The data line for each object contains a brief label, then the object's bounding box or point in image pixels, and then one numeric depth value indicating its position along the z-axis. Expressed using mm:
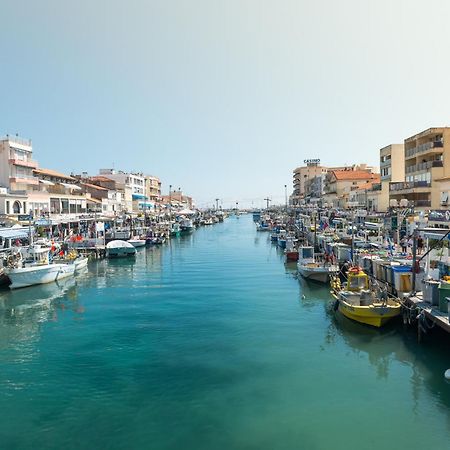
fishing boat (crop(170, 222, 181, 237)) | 104694
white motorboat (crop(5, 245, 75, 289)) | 38219
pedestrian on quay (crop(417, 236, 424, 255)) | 38891
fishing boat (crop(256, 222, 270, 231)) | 128625
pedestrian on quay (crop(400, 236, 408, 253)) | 39472
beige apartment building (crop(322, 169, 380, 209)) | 101781
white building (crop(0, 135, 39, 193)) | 63906
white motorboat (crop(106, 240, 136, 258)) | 62250
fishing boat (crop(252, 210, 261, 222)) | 186850
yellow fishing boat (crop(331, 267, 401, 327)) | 24750
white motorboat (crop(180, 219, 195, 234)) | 114238
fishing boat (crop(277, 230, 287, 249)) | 76250
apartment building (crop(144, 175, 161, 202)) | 140250
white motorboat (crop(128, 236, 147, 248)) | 74244
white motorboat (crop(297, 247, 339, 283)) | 40438
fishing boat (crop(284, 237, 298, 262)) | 57638
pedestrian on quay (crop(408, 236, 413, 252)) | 40281
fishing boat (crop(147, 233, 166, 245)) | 81575
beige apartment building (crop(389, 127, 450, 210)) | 51656
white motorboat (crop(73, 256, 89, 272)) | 48369
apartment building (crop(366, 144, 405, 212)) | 67625
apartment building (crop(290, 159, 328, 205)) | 170250
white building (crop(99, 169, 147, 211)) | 111688
